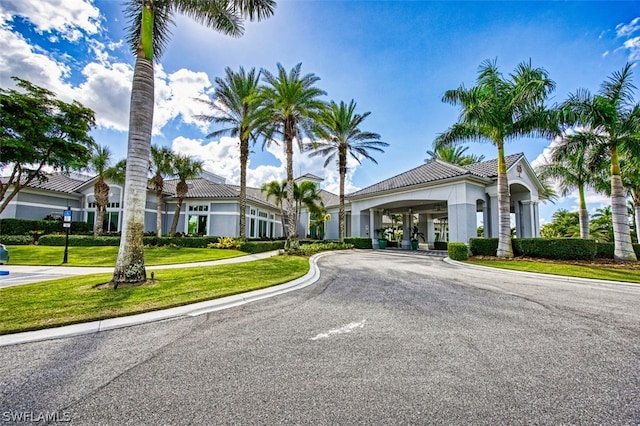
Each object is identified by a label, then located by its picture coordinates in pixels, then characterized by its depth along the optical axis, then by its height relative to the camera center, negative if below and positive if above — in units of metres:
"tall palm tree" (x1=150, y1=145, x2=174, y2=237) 21.84 +5.23
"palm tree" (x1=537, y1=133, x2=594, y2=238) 15.99 +4.36
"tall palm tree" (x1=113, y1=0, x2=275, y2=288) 7.30 +2.51
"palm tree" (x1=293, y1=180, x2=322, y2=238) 24.44 +3.32
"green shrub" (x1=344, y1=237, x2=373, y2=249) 24.59 -1.00
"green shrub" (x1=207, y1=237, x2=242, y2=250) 19.20 -1.01
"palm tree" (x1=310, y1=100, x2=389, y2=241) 24.42 +8.52
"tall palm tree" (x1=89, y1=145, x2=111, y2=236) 21.22 +3.88
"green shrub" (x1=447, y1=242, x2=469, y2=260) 14.98 -1.07
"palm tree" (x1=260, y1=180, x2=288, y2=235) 24.02 +3.78
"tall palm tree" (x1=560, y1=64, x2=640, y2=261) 13.20 +5.61
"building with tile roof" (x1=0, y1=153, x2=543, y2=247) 18.59 +2.44
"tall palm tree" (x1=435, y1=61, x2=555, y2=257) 13.84 +6.55
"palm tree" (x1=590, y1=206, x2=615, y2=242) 28.02 +0.97
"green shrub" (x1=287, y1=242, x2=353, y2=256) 17.01 -1.29
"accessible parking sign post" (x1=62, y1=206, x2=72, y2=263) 11.90 +0.42
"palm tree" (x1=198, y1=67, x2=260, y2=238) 20.91 +10.17
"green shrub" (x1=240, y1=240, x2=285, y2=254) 18.06 -1.15
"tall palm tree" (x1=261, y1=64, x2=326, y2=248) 17.05 +8.03
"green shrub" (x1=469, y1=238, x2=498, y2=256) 15.68 -0.82
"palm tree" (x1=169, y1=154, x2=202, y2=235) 22.31 +4.85
